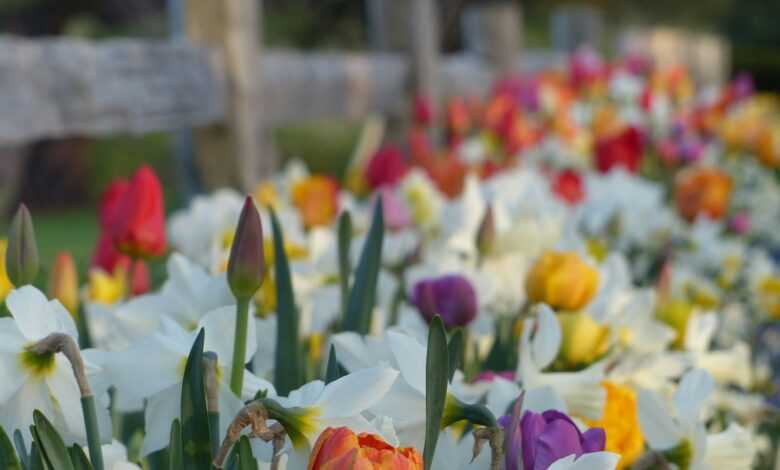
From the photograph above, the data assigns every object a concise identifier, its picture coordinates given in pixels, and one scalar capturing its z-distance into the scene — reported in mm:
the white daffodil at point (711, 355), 2383
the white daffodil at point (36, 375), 1805
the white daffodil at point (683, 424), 1946
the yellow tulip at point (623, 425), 1966
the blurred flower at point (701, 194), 4162
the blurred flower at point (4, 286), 2177
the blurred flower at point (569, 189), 4005
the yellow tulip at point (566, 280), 2191
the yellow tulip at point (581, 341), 2124
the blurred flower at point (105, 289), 2427
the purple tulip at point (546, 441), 1801
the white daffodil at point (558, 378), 1990
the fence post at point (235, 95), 5190
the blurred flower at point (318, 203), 3207
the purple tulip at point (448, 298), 2177
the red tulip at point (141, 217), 2226
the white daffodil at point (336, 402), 1760
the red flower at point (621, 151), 4938
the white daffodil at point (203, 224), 2757
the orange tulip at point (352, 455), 1704
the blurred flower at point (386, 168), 3859
